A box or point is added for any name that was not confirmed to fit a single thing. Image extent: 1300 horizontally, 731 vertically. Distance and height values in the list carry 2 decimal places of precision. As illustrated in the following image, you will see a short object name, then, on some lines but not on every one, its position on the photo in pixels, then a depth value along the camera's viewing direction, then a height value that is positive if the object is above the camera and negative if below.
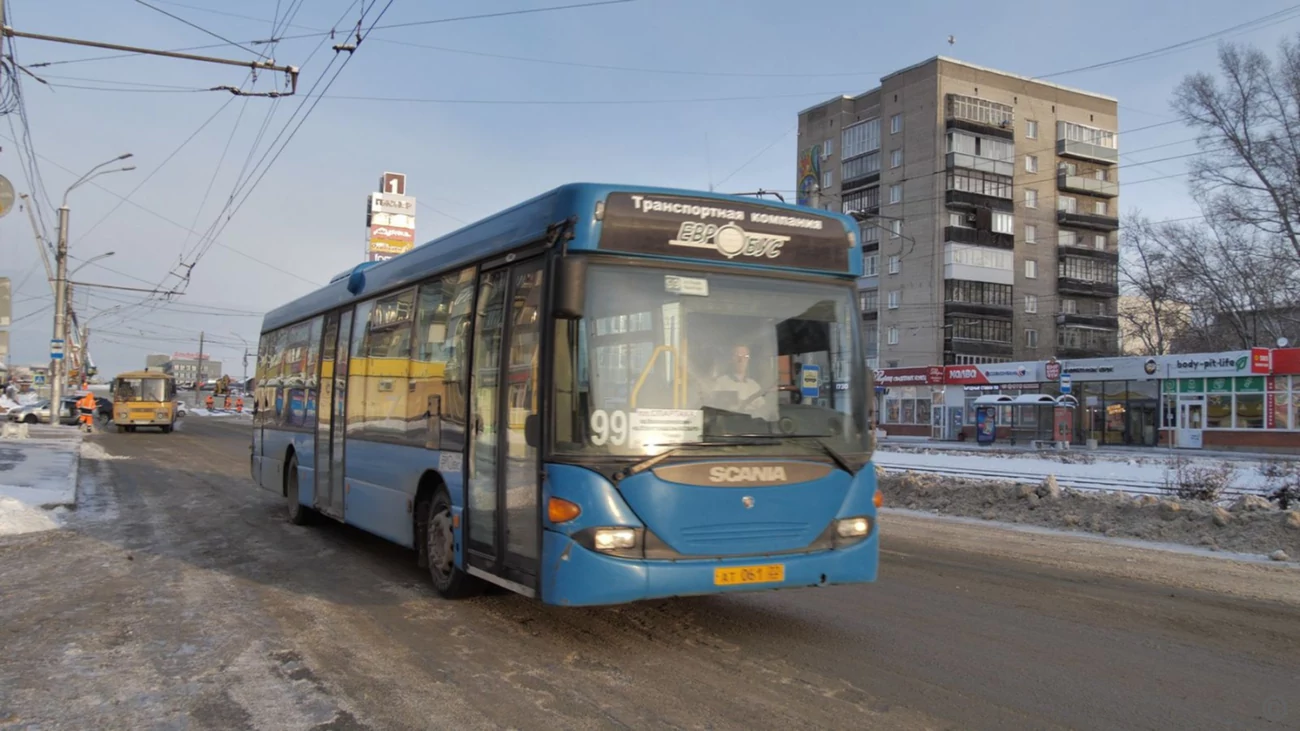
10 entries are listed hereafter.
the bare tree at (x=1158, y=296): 49.16 +6.25
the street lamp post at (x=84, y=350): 66.86 +3.00
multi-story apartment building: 64.69 +14.49
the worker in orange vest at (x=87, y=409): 39.91 -0.75
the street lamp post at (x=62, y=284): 35.96 +4.14
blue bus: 5.58 -0.02
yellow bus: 42.22 -0.47
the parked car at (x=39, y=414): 45.68 -1.17
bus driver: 5.97 +0.09
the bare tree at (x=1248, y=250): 39.59 +7.56
